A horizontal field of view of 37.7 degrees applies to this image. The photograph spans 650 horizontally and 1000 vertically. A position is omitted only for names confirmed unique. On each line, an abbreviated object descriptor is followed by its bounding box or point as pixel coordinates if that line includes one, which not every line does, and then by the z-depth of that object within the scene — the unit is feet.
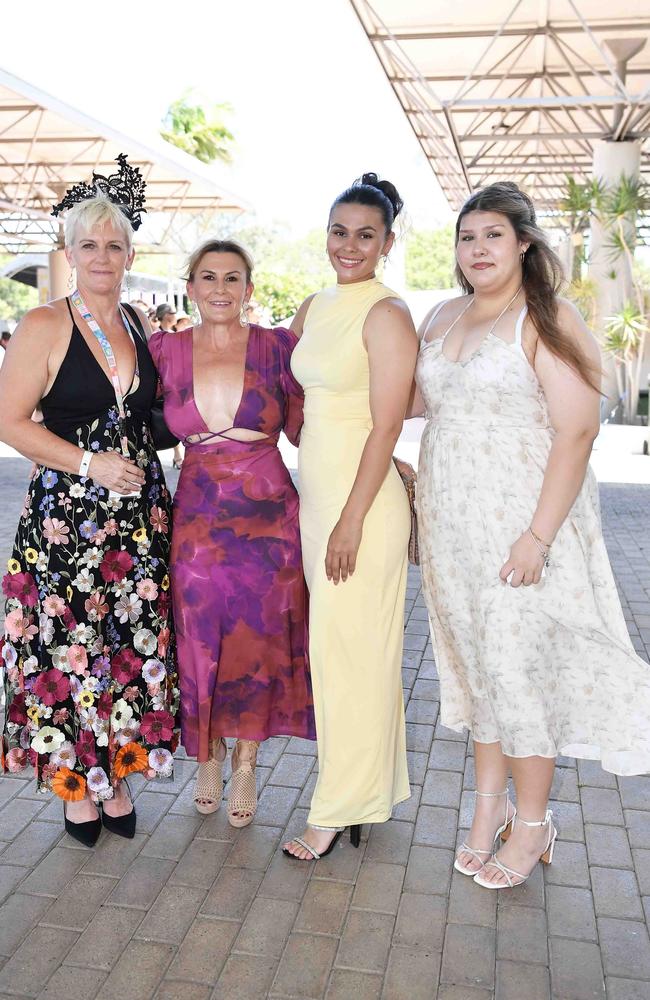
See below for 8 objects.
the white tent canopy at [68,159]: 34.91
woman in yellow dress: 9.34
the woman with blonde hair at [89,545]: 9.61
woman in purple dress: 10.07
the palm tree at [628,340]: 52.95
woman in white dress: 8.57
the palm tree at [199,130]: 124.57
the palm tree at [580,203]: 52.60
